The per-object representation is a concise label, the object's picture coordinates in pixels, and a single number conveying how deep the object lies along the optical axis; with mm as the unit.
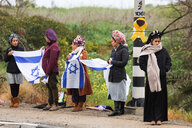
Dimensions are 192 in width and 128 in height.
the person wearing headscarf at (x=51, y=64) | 20203
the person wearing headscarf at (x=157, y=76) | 16344
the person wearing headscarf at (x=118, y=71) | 18500
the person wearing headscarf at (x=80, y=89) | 20203
